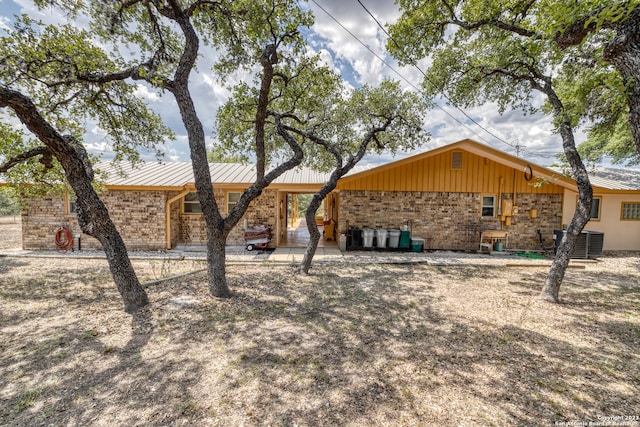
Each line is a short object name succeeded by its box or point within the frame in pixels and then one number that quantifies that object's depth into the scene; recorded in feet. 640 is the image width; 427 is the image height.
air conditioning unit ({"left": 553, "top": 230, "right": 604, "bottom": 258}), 31.71
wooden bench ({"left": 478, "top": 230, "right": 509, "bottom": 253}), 34.45
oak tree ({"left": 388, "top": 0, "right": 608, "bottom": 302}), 17.12
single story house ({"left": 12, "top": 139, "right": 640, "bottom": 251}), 34.60
